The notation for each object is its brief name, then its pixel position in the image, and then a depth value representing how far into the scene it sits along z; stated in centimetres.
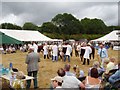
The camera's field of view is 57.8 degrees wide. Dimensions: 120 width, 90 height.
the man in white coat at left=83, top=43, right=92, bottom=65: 631
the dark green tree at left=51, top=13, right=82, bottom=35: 3744
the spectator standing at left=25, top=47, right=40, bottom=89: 345
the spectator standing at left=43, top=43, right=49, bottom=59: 807
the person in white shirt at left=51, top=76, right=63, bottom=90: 254
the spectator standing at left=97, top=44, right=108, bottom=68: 540
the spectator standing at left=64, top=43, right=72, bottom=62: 710
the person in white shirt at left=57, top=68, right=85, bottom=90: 225
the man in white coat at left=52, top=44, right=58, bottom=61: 741
